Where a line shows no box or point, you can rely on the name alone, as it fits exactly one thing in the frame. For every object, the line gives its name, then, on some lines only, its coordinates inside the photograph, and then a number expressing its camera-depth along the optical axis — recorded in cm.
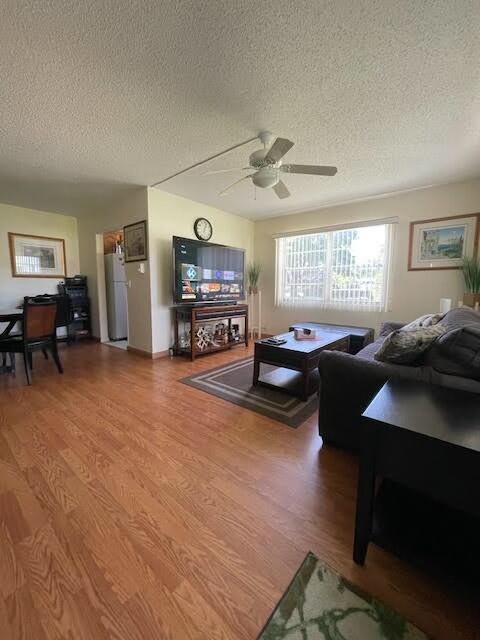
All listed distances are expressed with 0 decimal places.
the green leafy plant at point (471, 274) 304
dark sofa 131
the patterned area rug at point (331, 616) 78
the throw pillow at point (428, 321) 213
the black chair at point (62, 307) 366
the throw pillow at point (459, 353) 117
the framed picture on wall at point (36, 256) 414
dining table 276
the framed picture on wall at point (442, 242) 322
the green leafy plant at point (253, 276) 498
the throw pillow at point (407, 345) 135
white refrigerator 469
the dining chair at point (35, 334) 271
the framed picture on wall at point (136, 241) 353
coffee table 231
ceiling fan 193
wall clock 404
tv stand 371
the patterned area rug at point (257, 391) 215
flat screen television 357
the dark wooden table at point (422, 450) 79
